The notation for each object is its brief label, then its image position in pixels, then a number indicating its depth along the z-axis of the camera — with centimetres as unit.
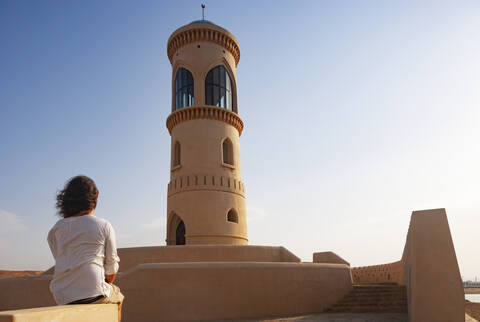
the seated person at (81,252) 254
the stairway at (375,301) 1199
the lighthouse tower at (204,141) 1667
